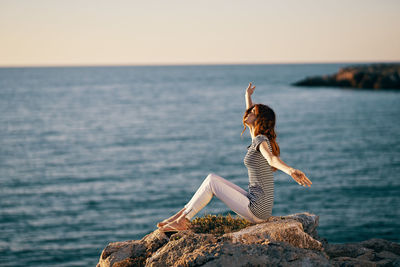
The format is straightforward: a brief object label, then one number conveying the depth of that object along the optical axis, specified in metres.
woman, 7.26
